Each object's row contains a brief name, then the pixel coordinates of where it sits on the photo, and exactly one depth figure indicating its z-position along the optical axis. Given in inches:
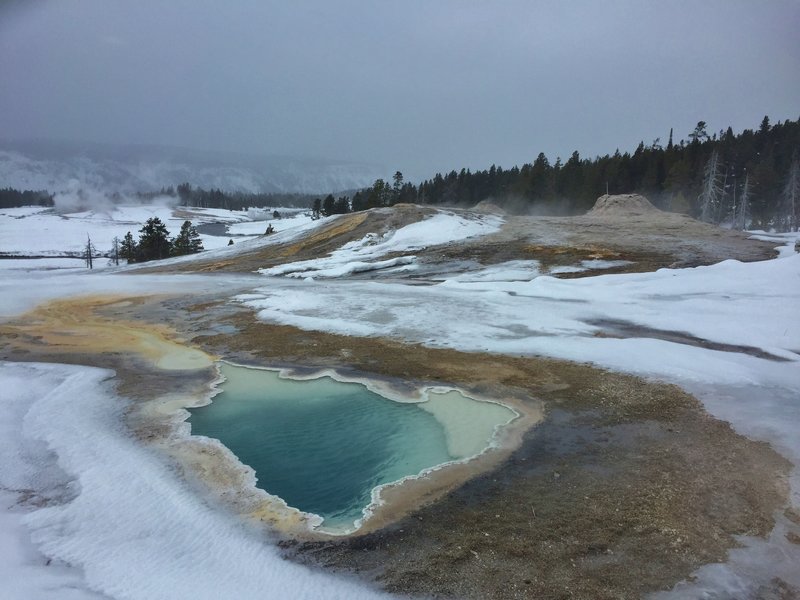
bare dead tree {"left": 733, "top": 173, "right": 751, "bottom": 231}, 1774.1
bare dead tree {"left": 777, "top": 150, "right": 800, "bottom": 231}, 1840.8
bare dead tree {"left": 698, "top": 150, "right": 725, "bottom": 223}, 1814.1
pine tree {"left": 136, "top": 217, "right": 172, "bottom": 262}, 2060.2
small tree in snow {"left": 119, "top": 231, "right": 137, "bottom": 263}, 2337.6
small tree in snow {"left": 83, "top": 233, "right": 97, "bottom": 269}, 2292.8
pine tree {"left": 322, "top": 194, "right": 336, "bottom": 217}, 2667.1
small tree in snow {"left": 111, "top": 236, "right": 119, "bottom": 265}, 2472.2
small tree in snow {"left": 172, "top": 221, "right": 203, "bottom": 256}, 2234.3
